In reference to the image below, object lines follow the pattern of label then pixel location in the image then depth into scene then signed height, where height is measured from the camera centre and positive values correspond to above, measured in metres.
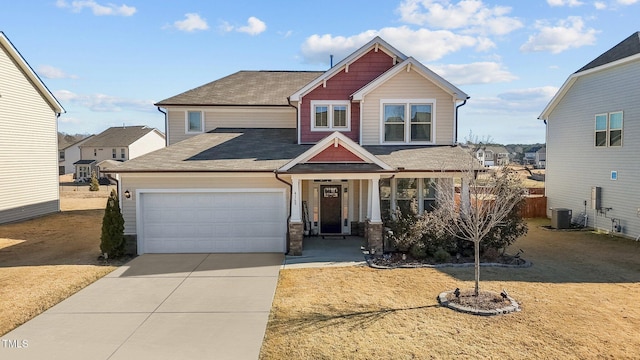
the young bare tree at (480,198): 9.41 -0.86
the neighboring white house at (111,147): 52.94 +2.53
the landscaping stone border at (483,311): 8.34 -2.97
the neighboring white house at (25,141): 20.36 +1.34
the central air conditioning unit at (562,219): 18.92 -2.47
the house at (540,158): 84.19 +1.59
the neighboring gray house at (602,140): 16.44 +1.12
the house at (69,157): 60.31 +1.35
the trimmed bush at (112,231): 13.24 -2.10
